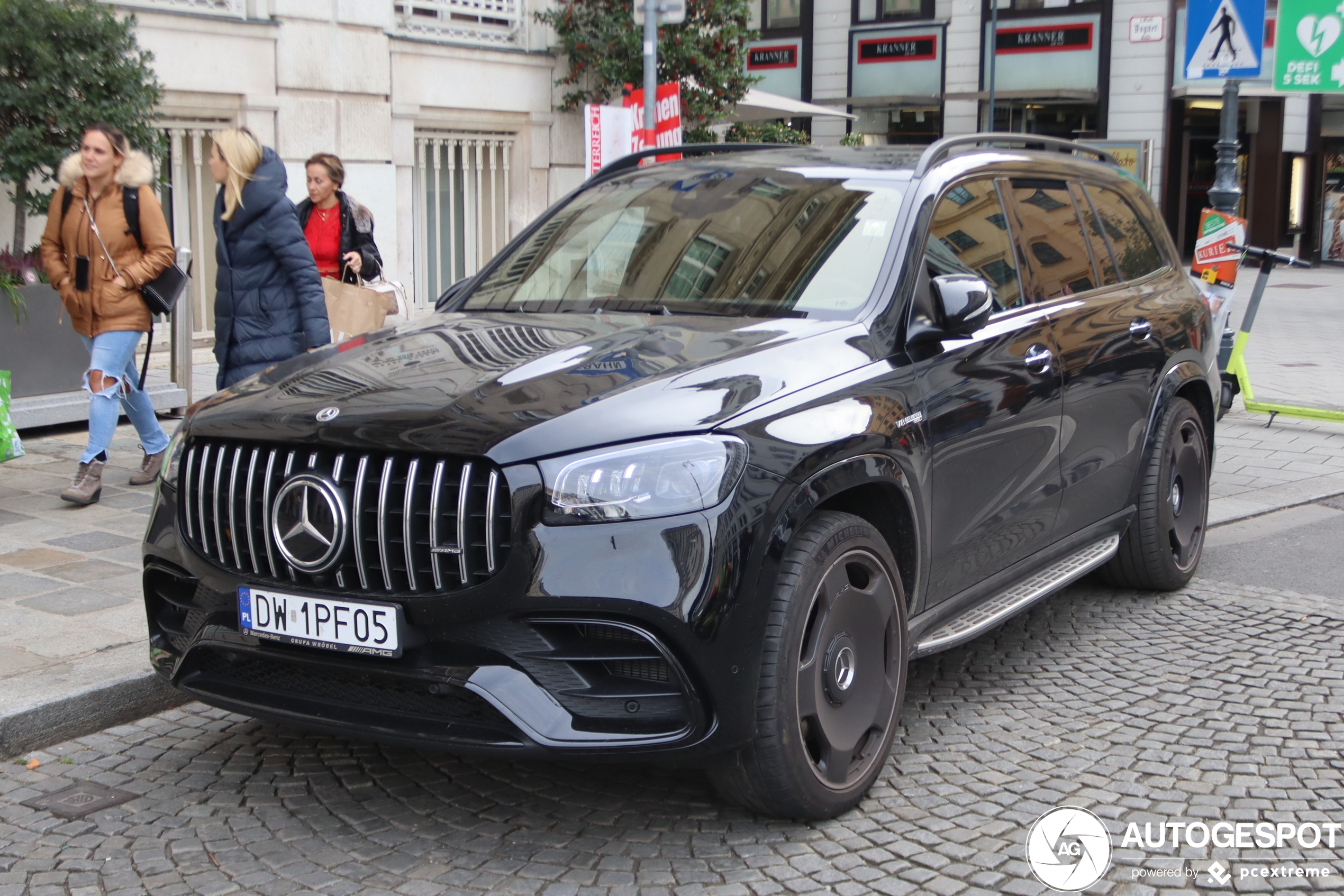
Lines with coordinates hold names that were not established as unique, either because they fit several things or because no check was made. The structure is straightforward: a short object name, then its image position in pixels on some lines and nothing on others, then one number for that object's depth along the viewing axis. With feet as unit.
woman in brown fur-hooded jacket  22.47
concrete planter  28.30
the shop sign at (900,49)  102.42
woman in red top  23.76
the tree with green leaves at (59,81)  26.94
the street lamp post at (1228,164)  35.86
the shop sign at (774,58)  108.88
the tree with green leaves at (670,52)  47.06
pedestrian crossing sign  32.65
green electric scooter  31.53
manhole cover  12.26
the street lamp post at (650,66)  32.89
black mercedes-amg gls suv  10.40
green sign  36.29
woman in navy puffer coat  20.48
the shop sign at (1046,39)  96.17
